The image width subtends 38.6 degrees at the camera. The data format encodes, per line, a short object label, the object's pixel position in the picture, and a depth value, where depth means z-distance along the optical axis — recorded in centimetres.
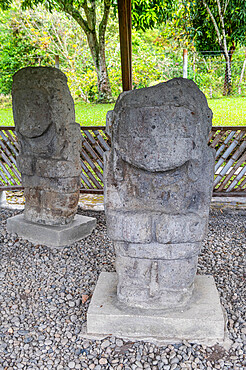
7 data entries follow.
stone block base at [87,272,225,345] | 231
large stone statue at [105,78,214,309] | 208
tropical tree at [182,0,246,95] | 893
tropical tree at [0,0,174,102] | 715
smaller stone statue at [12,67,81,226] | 352
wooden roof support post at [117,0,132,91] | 439
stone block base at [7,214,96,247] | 383
